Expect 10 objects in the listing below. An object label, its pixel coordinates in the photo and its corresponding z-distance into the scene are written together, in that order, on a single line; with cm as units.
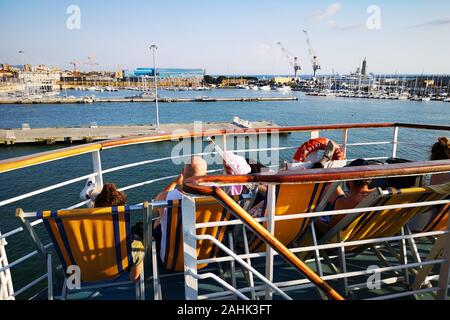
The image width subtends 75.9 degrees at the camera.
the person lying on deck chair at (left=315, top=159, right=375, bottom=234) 204
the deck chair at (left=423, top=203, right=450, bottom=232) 214
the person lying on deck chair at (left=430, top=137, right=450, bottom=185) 246
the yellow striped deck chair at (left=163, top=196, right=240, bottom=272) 152
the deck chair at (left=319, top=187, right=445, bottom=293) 158
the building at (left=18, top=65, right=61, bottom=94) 8140
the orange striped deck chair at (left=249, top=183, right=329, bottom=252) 152
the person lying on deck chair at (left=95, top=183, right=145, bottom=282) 178
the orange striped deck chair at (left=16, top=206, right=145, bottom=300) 144
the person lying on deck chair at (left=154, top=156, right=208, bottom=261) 197
